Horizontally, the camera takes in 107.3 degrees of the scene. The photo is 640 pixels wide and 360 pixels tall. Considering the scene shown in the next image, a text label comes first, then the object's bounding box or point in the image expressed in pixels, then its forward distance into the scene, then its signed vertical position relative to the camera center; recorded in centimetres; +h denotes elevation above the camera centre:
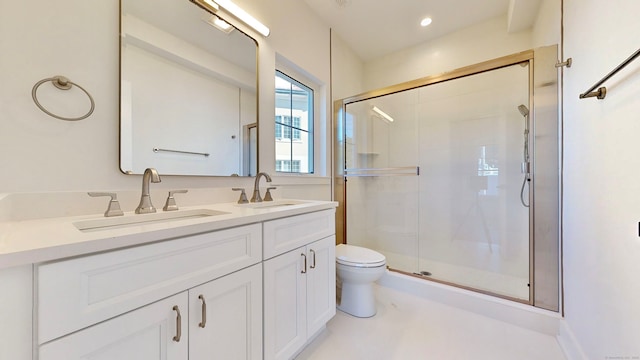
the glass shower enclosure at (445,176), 211 +4
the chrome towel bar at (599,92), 87 +37
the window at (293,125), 188 +47
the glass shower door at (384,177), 258 +3
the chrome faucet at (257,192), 153 -8
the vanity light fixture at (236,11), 137 +105
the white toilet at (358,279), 163 -70
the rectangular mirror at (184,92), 108 +48
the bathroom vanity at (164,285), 51 -31
